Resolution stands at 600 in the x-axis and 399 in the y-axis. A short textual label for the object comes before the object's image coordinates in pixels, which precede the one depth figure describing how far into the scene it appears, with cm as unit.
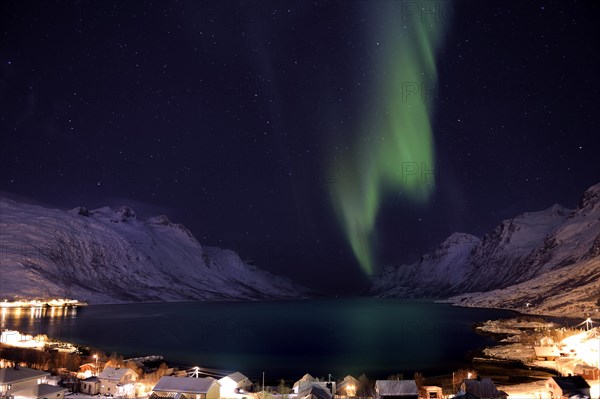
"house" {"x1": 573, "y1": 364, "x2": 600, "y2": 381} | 7580
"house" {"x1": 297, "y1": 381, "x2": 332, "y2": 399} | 6388
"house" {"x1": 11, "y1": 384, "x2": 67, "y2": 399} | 6088
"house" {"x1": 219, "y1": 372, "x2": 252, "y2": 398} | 7025
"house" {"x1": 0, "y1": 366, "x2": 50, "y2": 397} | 6241
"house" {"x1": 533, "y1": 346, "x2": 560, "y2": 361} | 10509
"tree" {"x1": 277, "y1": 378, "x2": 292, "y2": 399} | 6905
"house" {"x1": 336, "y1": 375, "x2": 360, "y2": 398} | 7156
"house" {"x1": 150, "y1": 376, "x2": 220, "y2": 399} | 6462
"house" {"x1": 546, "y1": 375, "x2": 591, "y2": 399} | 6147
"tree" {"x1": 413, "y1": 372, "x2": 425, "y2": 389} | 7697
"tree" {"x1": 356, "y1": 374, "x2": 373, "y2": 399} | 7087
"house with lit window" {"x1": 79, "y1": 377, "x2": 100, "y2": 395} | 7044
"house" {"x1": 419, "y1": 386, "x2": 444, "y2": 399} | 6978
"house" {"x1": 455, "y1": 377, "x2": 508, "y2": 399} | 6303
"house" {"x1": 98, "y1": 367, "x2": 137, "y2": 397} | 7019
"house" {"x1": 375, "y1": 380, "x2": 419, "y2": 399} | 6444
